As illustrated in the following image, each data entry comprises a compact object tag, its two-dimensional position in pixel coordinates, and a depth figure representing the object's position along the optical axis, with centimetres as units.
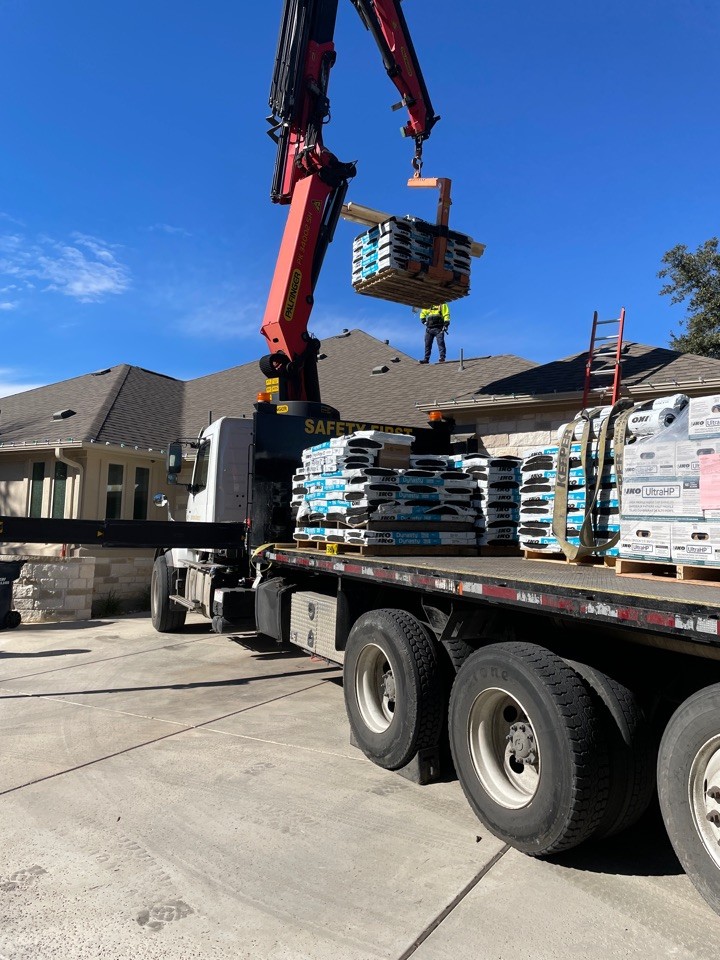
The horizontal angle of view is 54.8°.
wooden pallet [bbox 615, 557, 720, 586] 362
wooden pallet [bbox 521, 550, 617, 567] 483
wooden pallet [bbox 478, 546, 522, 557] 639
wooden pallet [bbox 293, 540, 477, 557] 579
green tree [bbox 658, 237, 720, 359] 2961
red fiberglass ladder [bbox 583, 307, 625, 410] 915
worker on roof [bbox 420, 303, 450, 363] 1791
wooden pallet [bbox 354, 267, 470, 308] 973
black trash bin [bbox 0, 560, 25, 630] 1062
